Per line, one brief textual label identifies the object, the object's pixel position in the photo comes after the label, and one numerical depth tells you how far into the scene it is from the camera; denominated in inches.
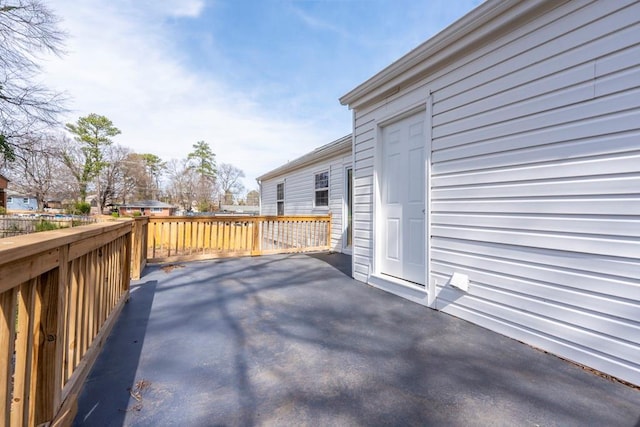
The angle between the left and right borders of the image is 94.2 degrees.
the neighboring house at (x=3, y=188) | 668.1
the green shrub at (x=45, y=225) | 308.2
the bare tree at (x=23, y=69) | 348.8
